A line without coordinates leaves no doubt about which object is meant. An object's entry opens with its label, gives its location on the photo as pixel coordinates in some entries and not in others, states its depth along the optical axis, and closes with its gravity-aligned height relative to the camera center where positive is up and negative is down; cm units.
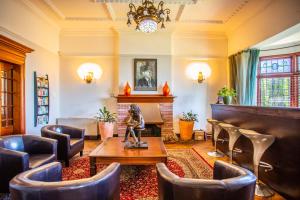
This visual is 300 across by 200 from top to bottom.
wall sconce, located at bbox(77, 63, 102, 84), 691 +96
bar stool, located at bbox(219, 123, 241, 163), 406 -61
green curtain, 601 +67
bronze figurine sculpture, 356 -30
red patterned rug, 305 -122
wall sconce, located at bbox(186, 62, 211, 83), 711 +98
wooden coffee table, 323 -79
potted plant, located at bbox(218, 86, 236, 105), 555 +14
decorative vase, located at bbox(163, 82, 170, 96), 670 +33
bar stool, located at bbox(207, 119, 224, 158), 502 -74
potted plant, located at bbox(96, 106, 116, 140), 651 -62
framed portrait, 682 +83
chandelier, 358 +135
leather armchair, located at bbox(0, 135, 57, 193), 283 -74
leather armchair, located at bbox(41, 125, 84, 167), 412 -74
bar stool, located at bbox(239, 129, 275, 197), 307 -68
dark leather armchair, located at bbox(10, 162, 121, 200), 174 -70
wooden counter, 273 -62
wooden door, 441 +9
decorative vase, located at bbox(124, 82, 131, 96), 665 +34
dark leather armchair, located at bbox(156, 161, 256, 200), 174 -69
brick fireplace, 670 -21
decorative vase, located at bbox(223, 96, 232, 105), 555 +1
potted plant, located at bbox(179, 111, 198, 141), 677 -76
